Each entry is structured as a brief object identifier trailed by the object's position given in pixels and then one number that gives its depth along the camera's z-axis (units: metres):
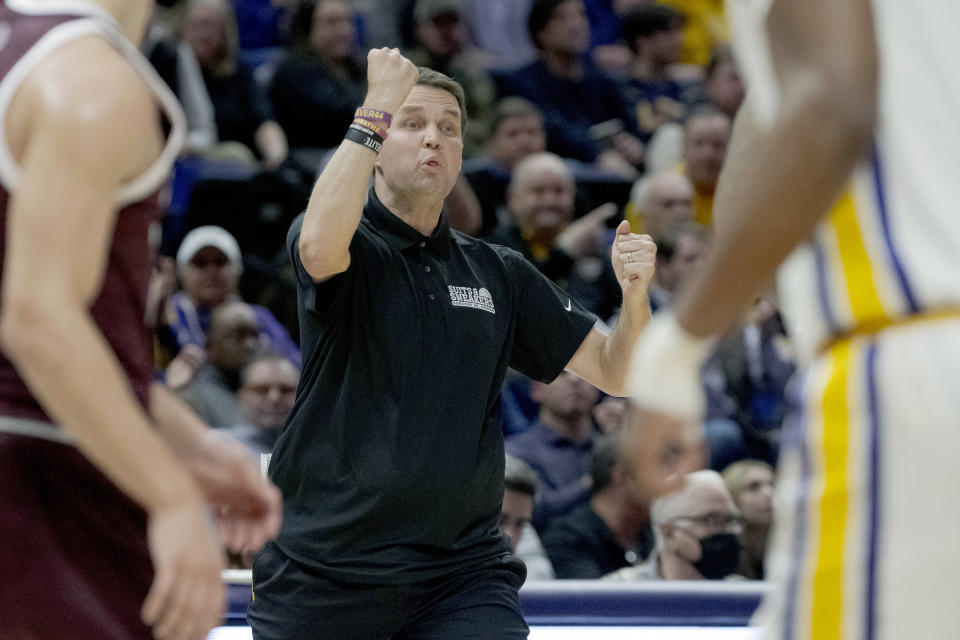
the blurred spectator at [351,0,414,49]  18.12
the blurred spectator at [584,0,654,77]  21.02
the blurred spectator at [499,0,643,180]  17.91
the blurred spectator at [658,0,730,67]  21.48
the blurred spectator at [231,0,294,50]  19.12
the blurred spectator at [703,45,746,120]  18.31
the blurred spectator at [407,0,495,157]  17.17
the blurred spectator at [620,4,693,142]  19.48
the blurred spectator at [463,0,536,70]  19.66
